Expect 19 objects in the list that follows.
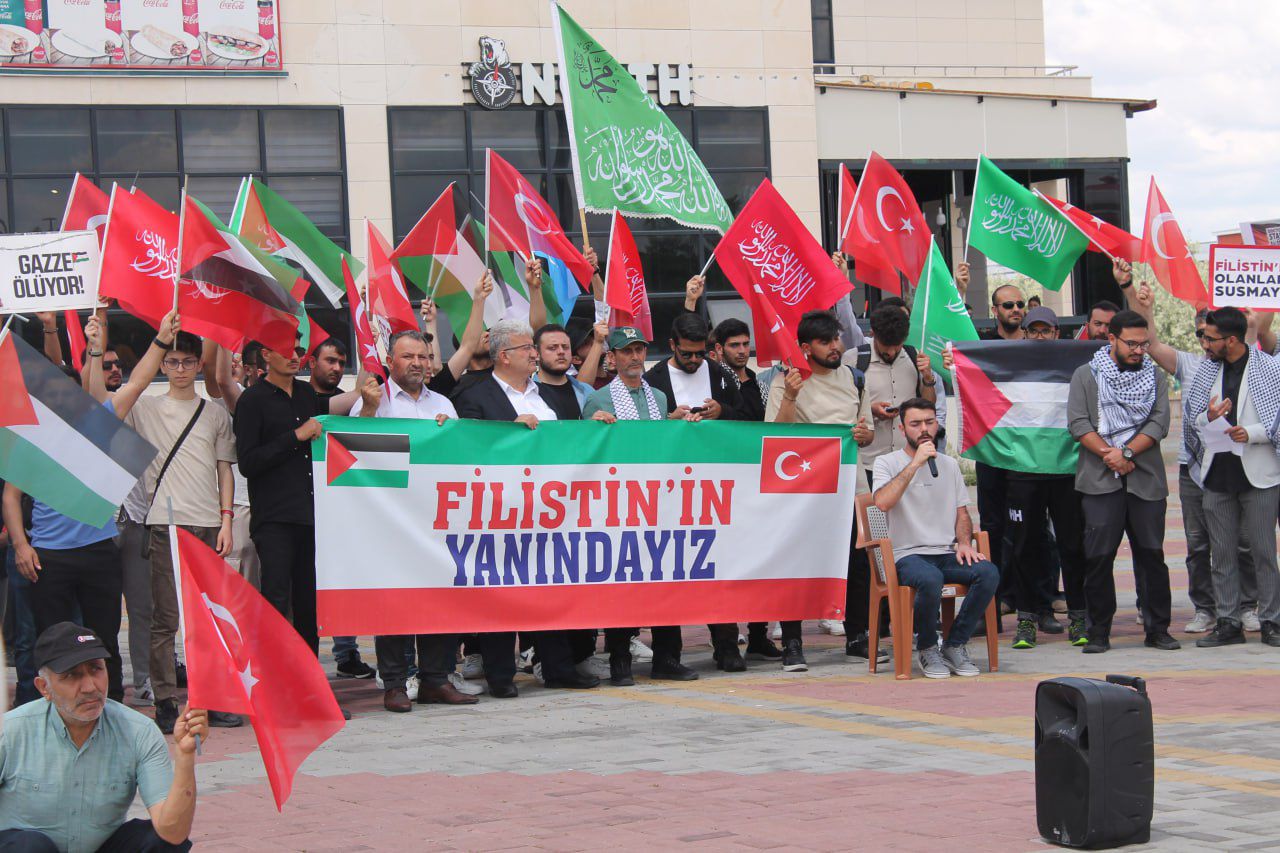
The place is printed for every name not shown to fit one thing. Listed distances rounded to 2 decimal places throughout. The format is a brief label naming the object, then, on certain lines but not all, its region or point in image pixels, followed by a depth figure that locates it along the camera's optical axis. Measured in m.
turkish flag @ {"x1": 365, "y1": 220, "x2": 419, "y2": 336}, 12.07
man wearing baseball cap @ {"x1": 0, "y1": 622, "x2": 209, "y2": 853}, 5.14
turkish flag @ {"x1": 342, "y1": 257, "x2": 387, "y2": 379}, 10.48
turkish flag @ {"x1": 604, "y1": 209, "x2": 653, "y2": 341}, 11.21
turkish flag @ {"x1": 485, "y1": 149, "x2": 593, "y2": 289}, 12.63
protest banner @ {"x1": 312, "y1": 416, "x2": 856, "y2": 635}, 9.72
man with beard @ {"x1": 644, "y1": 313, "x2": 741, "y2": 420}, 10.70
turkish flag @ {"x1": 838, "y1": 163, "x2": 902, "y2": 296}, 12.86
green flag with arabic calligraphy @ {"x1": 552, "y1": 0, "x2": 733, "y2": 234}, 11.80
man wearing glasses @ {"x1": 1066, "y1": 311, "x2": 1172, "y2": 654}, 10.76
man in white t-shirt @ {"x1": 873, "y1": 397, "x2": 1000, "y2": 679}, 10.02
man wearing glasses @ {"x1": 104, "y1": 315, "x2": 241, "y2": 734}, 9.27
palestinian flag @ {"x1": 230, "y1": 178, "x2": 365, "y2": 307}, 12.32
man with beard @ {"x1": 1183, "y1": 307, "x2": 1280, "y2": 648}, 10.80
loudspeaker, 5.80
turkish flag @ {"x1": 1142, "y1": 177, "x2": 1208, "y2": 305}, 12.72
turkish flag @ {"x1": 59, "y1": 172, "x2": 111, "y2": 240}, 11.60
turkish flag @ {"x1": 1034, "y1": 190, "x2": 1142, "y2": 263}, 12.40
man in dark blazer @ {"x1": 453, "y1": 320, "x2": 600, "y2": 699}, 9.93
